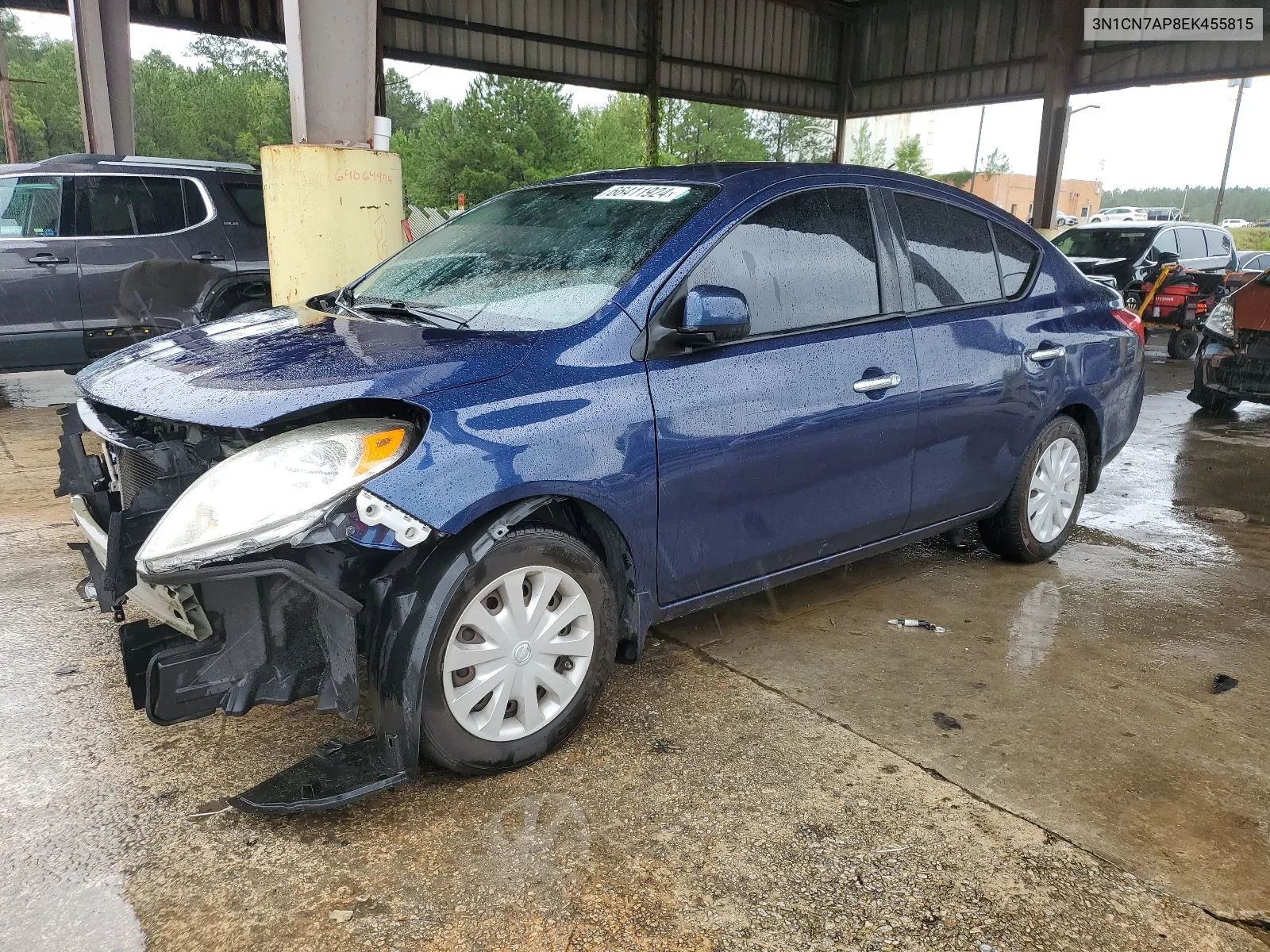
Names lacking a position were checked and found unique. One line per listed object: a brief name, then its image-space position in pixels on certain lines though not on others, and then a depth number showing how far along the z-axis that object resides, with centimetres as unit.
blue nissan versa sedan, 225
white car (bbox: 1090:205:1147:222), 5250
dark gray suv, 693
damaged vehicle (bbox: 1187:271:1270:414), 762
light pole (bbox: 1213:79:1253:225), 4015
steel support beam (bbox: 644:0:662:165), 1717
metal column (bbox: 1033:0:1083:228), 1600
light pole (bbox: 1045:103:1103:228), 1683
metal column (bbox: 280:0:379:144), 637
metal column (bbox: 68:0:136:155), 1259
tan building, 7525
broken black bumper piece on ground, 224
